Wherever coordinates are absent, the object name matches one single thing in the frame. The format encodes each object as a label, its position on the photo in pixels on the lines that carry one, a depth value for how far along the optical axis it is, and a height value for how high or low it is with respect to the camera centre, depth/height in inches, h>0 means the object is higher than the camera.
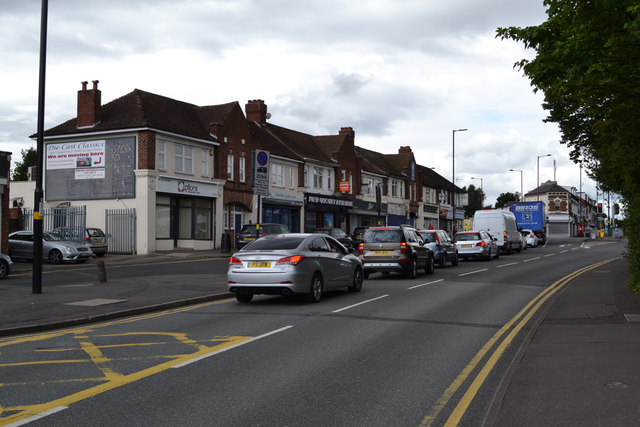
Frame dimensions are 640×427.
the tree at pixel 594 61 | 362.3 +105.4
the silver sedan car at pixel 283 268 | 531.2 -29.6
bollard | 714.2 -45.0
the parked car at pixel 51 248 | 1072.2 -24.9
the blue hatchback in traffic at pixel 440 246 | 1034.8 -20.1
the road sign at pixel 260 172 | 770.2 +77.6
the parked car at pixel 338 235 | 1512.1 -2.7
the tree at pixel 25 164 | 2822.3 +317.1
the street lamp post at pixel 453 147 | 2041.1 +282.4
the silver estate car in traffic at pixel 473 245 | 1256.8 -22.3
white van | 1553.9 +22.5
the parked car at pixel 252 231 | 1291.8 +6.0
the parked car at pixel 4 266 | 802.2 -41.4
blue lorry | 2169.0 +64.6
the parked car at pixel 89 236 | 1223.3 -4.4
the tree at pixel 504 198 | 5659.5 +326.1
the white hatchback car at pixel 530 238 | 2076.8 -13.5
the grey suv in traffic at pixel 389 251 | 805.2 -22.1
